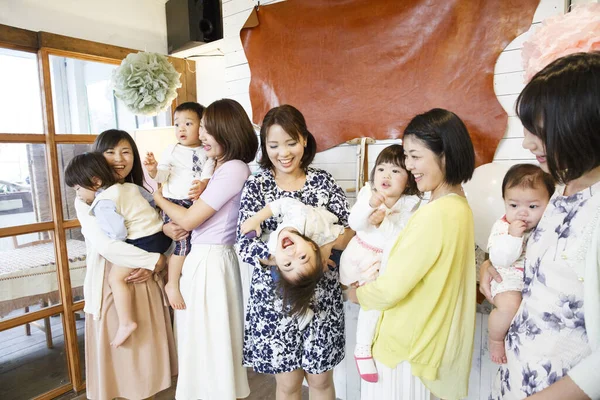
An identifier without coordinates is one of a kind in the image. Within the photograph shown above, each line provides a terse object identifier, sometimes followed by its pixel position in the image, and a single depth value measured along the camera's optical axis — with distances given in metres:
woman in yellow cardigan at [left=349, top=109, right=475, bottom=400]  1.06
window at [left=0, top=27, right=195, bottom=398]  2.24
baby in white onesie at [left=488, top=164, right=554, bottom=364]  1.11
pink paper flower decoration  1.00
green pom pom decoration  1.99
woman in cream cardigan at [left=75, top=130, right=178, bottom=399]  1.79
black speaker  3.03
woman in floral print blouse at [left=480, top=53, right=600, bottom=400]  0.70
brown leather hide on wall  1.64
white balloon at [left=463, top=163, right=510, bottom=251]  1.42
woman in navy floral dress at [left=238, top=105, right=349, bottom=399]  1.49
